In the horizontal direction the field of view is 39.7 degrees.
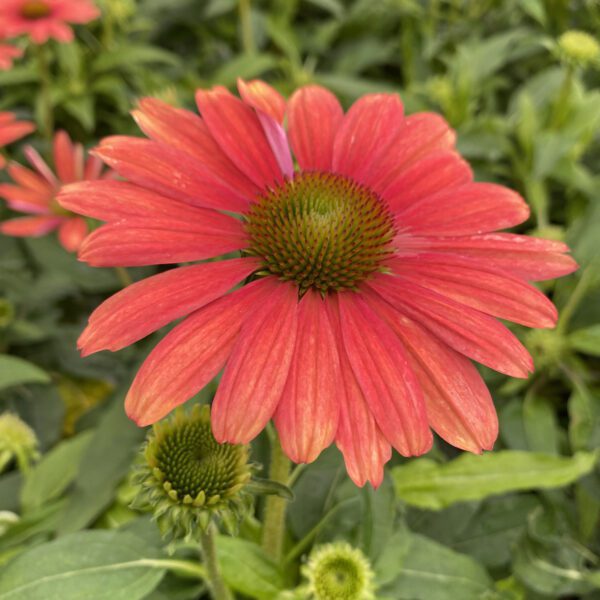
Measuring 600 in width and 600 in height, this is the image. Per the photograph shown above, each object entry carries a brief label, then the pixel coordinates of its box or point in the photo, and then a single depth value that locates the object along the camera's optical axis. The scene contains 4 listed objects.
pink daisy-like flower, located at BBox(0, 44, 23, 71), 0.28
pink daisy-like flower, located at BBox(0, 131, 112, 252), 0.28
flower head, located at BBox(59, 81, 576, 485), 0.13
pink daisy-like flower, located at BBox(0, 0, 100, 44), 0.29
